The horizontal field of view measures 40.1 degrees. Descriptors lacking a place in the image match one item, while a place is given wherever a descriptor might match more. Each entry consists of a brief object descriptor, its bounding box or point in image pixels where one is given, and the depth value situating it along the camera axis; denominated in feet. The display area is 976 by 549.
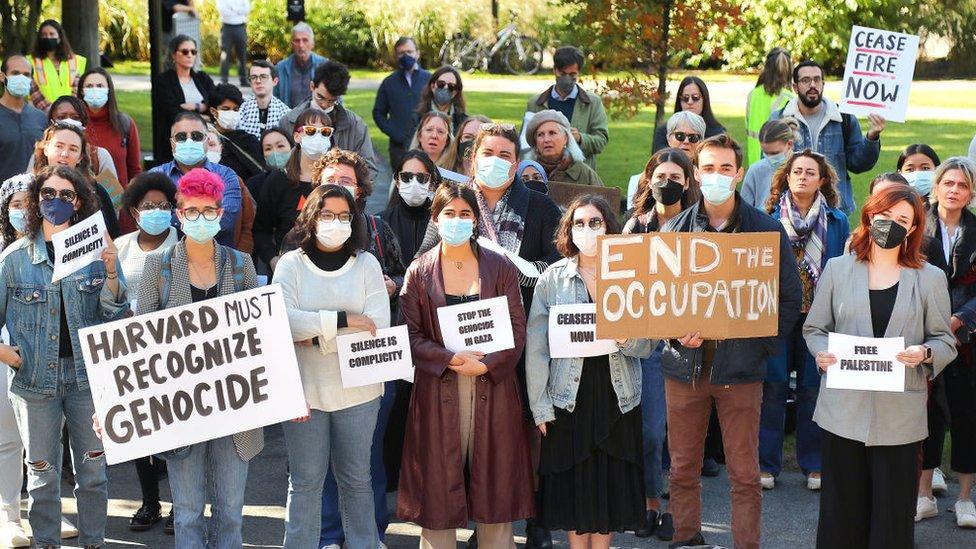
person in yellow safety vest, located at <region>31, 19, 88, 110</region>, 43.39
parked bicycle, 111.34
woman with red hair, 21.52
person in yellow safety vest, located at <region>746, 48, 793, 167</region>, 37.17
